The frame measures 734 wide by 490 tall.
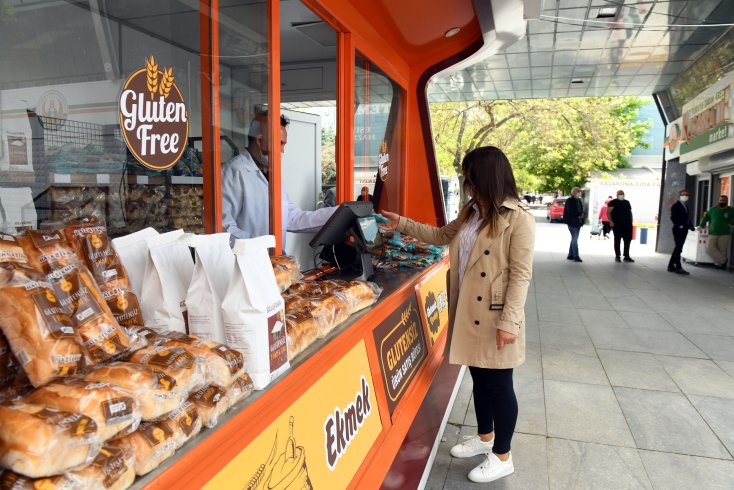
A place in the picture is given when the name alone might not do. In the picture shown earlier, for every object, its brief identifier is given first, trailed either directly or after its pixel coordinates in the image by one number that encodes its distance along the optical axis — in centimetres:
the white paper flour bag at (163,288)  132
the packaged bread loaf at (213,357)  116
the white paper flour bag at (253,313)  126
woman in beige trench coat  245
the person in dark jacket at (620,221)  1180
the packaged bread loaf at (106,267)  120
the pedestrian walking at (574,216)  1202
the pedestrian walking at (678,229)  1038
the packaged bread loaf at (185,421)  101
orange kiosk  121
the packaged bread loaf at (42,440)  74
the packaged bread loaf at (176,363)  106
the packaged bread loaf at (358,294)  214
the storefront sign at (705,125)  941
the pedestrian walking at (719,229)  1072
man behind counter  264
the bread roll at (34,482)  74
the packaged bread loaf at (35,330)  90
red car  2927
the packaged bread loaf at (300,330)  156
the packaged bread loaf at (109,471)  79
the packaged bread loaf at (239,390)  118
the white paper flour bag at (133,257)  139
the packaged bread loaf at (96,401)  86
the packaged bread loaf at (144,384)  96
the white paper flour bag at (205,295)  130
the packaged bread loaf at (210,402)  110
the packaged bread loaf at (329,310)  182
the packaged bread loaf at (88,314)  104
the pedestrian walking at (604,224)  1633
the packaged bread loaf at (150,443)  90
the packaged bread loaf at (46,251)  105
